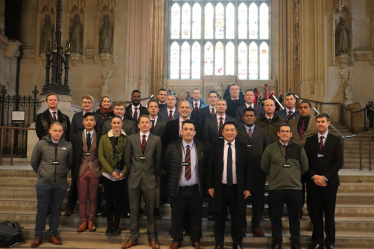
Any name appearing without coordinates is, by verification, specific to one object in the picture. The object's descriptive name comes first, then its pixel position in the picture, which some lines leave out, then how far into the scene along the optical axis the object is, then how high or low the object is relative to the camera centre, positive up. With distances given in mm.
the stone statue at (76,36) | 17734 +4757
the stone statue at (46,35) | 17703 +4744
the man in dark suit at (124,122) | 6695 +333
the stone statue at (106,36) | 17766 +4737
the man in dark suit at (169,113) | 7391 +549
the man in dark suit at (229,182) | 5641 -580
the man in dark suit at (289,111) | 7139 +610
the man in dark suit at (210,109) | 7504 +638
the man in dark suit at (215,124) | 6625 +305
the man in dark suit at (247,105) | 7375 +711
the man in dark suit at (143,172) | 5871 -461
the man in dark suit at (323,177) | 5707 -491
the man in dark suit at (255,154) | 5984 -180
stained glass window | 26391 +7095
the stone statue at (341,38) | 17297 +4610
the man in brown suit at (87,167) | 6152 -405
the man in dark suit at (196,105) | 7643 +754
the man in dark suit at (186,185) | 5785 -629
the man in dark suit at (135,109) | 7528 +625
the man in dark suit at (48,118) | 6539 +382
